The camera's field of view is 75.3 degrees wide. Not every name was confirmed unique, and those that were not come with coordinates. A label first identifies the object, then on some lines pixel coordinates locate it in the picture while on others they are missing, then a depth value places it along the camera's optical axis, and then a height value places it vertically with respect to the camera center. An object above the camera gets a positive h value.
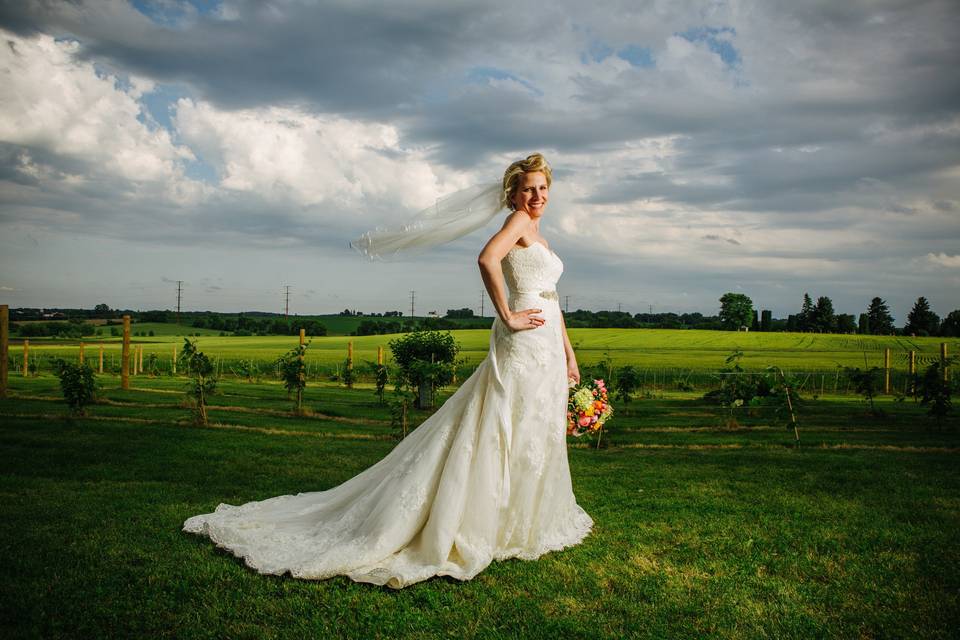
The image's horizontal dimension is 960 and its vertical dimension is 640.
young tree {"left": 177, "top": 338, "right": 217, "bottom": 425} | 13.60 -1.00
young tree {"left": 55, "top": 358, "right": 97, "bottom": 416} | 13.09 -1.25
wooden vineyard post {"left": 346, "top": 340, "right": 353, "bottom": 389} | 25.80 -1.93
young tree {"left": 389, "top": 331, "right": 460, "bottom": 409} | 18.17 -0.74
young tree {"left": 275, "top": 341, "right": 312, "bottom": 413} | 16.38 -1.25
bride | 4.88 -1.27
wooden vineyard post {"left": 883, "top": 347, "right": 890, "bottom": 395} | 24.66 -1.76
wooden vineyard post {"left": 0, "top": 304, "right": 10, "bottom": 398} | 18.07 -0.42
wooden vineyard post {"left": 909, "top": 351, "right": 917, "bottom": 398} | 15.42 -1.29
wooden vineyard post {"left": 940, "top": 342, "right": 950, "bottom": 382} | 16.54 -0.79
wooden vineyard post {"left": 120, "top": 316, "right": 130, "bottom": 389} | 21.75 -1.22
